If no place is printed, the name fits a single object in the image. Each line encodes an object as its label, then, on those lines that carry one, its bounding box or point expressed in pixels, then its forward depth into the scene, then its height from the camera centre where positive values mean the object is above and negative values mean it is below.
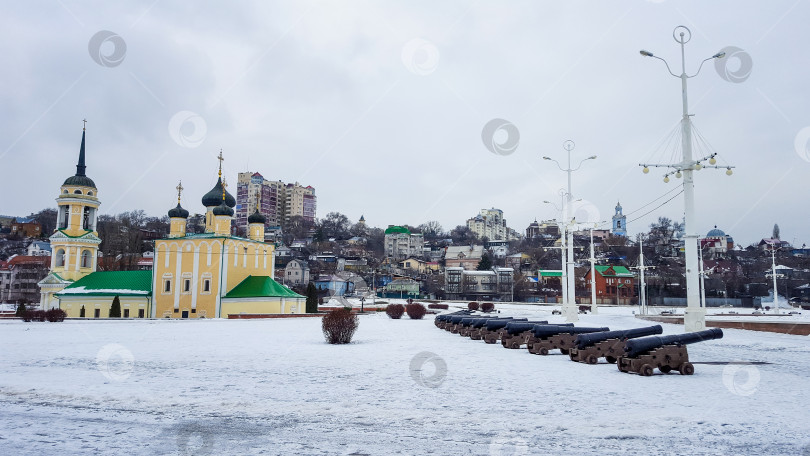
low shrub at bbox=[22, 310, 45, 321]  34.12 -1.99
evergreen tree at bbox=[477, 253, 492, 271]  110.39 +5.10
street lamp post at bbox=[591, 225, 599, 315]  45.08 -1.06
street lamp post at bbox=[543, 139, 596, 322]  31.66 +1.17
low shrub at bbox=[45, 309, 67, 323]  34.76 -2.04
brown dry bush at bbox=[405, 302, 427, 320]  39.06 -1.66
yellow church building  45.25 +0.43
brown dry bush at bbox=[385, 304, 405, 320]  38.53 -1.65
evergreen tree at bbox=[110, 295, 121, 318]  45.46 -2.00
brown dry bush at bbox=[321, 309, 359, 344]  18.39 -1.36
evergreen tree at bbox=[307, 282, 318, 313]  46.09 -1.20
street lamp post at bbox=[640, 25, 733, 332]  19.25 +2.49
